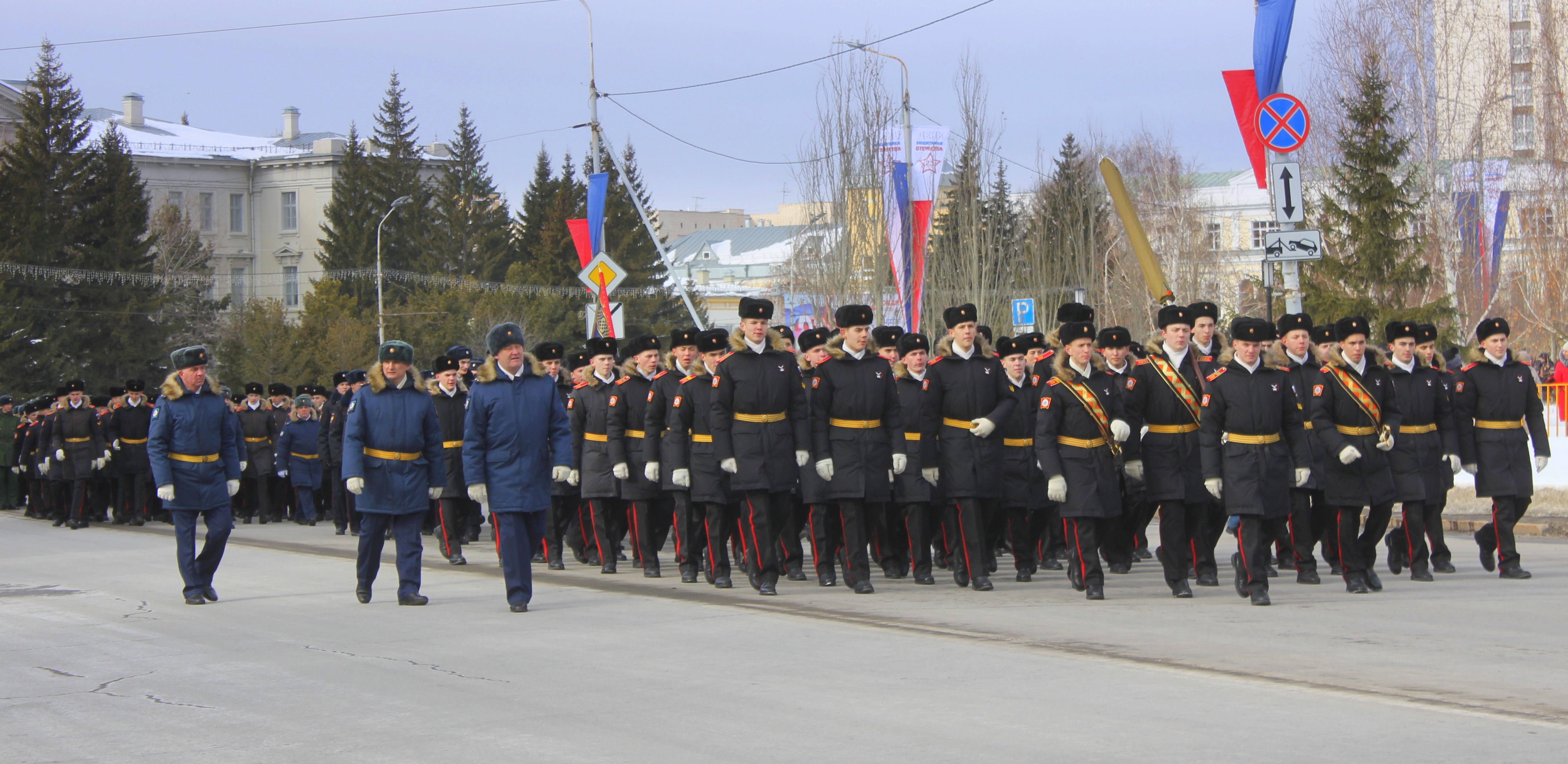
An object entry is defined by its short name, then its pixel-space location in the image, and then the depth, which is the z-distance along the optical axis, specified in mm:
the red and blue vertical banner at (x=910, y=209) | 29422
